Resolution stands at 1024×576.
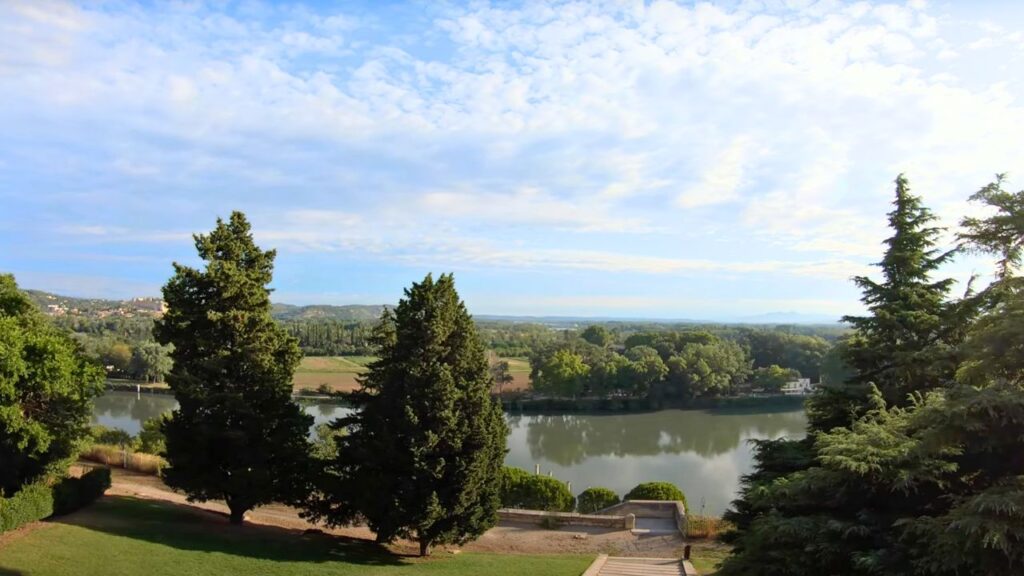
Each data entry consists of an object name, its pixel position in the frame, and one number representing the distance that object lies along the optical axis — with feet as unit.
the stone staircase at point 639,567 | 42.14
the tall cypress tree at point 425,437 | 42.11
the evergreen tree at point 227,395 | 45.21
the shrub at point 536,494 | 65.98
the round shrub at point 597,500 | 67.10
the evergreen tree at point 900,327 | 35.76
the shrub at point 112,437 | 85.35
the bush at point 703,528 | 55.31
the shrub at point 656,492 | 65.31
